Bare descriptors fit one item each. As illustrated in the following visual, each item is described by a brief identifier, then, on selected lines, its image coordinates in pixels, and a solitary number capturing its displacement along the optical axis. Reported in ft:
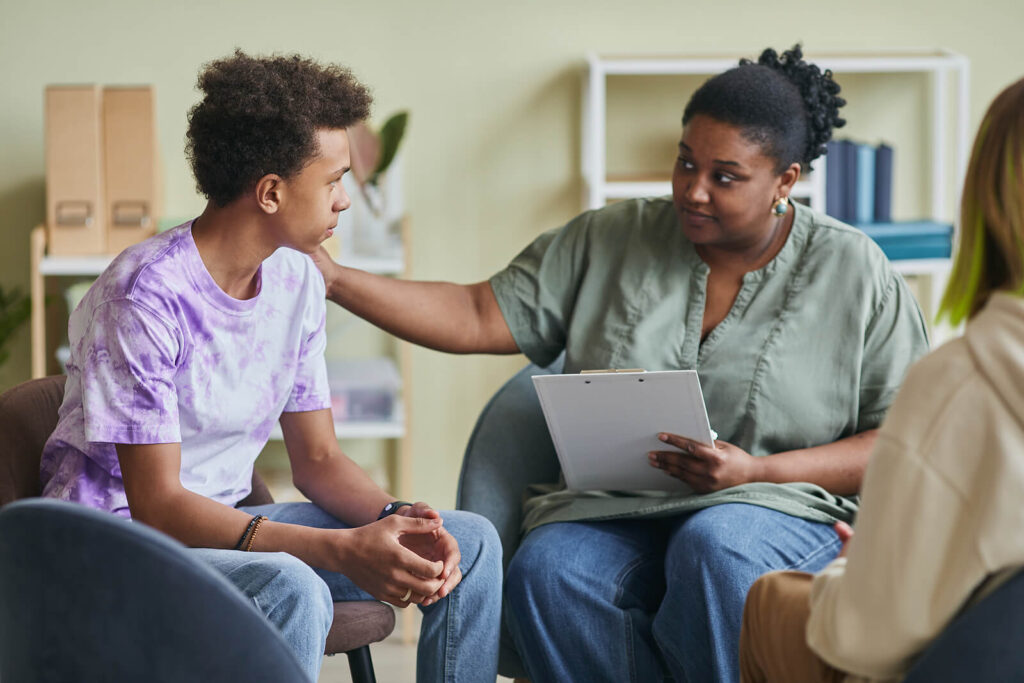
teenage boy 12.29
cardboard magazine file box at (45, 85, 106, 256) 16.43
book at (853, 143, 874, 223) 17.22
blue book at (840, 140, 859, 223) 17.19
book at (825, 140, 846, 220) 17.21
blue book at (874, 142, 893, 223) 17.30
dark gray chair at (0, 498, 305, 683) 11.30
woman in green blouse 13.17
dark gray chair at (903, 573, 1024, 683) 10.95
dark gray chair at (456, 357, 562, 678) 13.94
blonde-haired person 10.99
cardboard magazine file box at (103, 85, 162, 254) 16.52
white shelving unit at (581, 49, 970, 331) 16.95
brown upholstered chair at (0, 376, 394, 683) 12.67
